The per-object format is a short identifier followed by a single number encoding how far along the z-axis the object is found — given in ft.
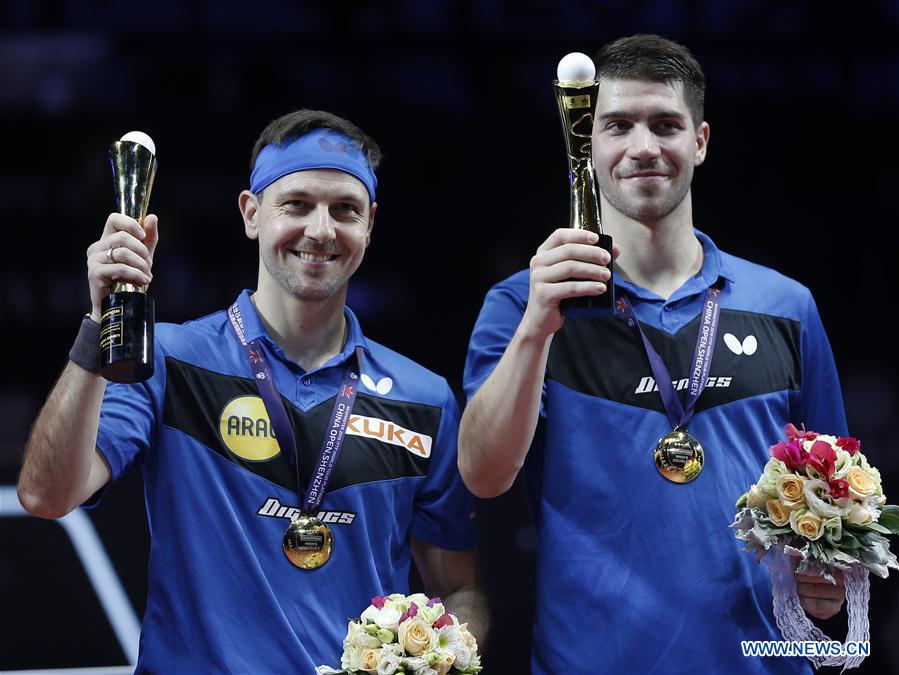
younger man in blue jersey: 20.06
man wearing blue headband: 19.74
